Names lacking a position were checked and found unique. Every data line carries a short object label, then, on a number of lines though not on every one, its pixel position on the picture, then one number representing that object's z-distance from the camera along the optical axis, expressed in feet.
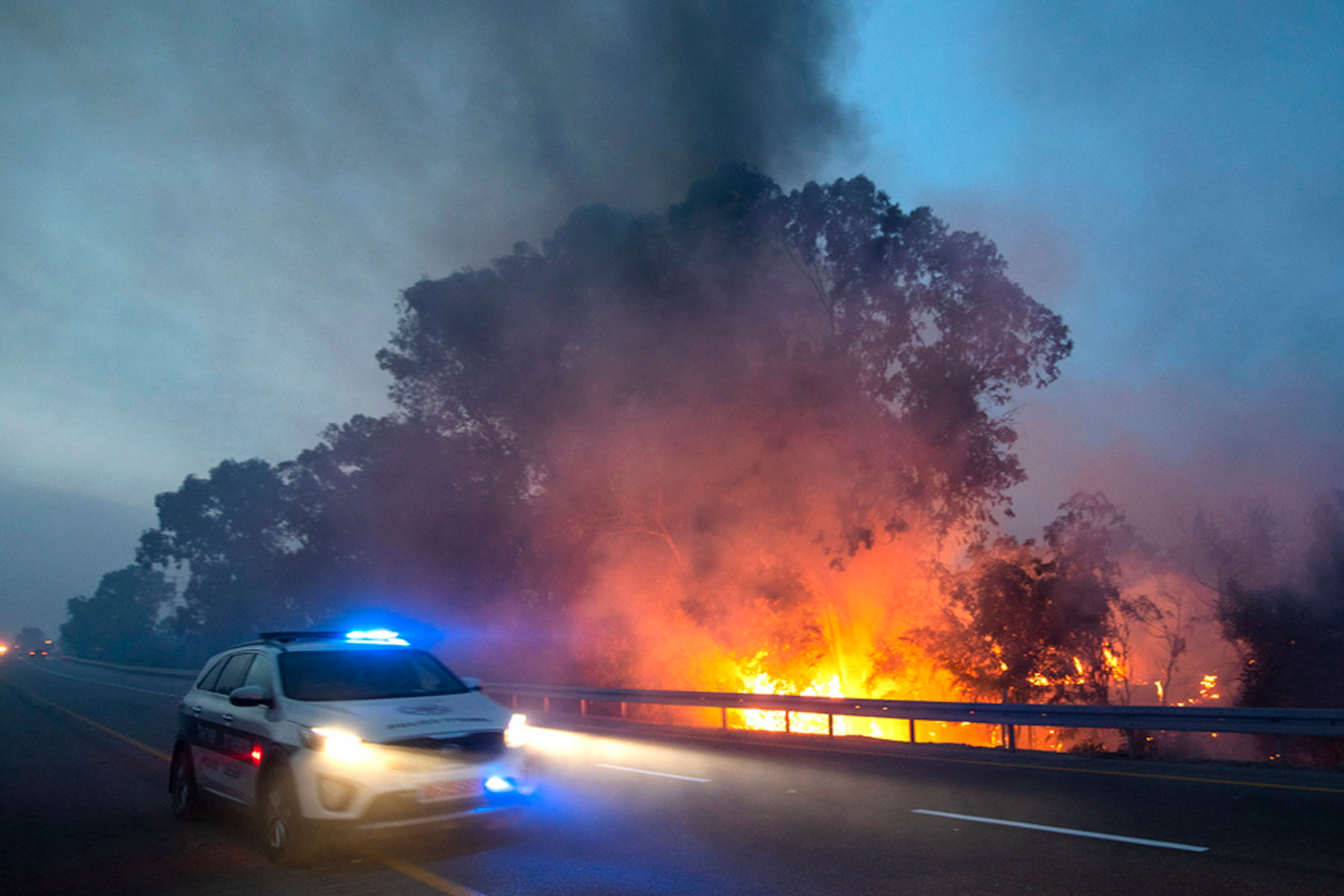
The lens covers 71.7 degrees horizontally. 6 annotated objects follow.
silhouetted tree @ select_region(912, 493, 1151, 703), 73.46
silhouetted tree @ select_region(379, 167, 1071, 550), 84.84
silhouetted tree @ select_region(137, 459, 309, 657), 217.97
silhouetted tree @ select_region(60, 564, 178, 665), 346.70
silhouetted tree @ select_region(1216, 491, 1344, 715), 64.03
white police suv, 21.21
